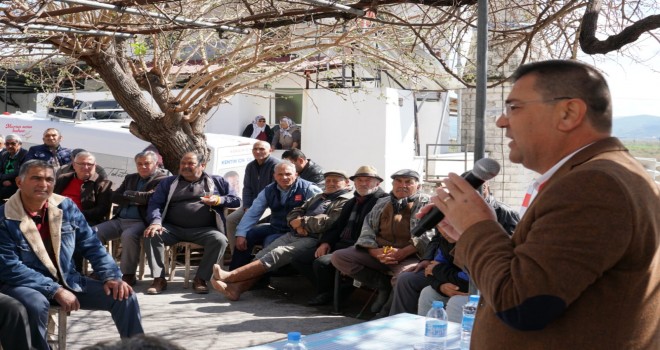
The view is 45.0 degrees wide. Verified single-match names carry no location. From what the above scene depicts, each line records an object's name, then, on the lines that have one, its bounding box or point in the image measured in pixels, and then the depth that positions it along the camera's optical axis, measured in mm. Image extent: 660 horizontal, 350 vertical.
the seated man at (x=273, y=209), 8930
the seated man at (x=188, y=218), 9016
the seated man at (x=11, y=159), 11328
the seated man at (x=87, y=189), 9625
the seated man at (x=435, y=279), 6168
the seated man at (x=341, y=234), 8008
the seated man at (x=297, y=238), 8328
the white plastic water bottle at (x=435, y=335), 3764
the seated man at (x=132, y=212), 9258
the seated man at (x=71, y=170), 9867
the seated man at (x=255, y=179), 10156
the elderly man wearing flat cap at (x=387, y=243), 7324
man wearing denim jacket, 5234
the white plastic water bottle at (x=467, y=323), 3869
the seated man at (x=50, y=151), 11398
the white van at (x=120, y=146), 12445
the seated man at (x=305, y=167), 9930
